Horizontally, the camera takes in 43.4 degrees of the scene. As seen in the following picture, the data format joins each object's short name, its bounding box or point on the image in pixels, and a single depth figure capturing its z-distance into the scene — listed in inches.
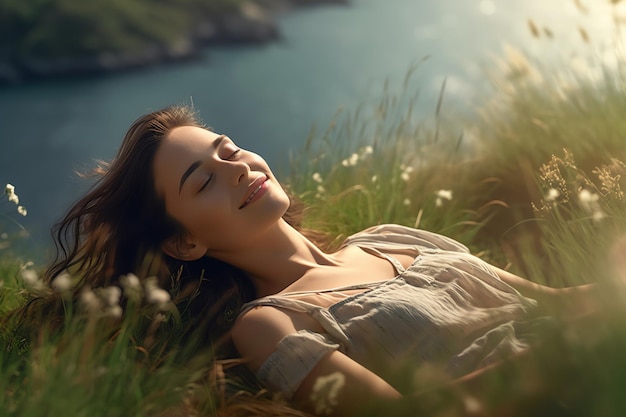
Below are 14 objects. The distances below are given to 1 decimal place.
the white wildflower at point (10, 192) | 111.6
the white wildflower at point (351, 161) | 182.8
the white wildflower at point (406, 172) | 174.2
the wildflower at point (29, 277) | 77.6
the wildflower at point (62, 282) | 71.2
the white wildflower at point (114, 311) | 69.1
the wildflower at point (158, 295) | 69.7
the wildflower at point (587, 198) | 82.2
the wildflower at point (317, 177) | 178.8
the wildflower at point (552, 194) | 97.8
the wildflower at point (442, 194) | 161.5
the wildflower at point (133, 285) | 73.7
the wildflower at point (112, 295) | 70.7
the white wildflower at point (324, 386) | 71.3
